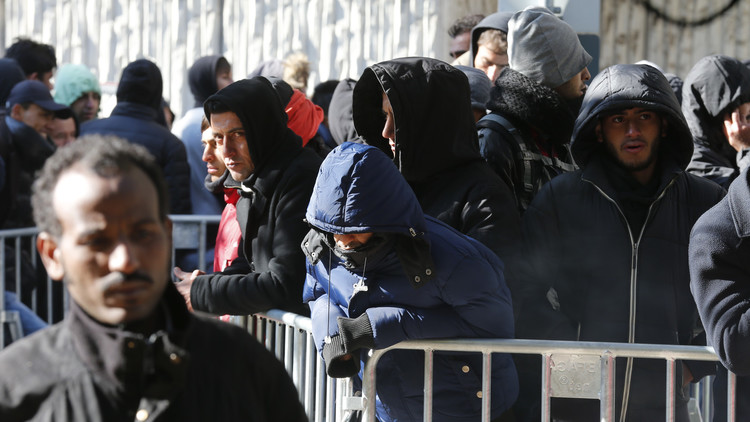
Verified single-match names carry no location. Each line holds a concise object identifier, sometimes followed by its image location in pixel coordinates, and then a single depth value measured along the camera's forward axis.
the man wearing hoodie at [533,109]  8.46
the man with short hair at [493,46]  11.48
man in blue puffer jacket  6.59
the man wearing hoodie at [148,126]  12.58
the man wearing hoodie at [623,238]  7.23
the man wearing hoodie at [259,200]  8.02
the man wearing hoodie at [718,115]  10.41
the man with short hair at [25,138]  12.26
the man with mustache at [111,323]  3.89
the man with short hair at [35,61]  16.06
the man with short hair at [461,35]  15.03
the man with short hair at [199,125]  12.90
